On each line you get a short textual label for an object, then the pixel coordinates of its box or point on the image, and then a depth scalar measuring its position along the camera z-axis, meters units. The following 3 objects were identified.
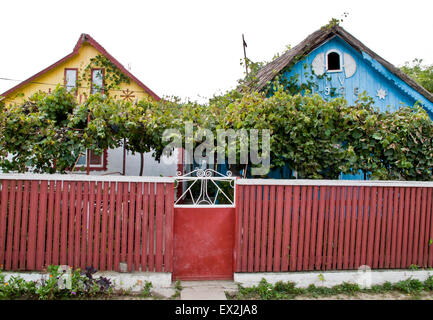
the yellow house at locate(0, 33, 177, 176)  14.74
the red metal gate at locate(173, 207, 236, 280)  4.95
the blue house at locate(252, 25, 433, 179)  8.83
